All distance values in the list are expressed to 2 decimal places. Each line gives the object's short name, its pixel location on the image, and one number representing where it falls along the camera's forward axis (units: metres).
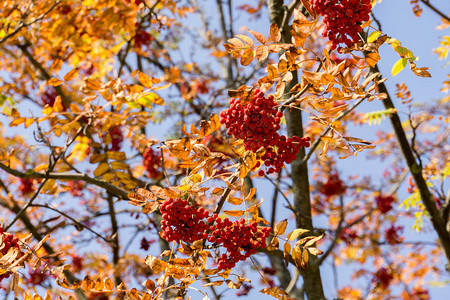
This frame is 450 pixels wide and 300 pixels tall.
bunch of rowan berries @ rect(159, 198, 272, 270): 3.51
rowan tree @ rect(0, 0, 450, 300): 3.50
